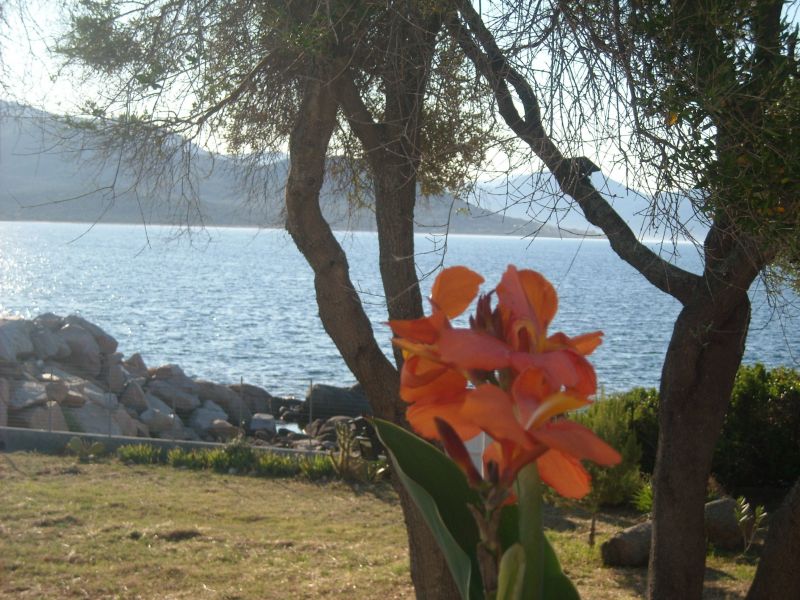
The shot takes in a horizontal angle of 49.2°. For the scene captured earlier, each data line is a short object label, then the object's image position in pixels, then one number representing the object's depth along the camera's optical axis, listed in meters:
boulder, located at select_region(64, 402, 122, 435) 16.69
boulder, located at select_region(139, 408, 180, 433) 19.17
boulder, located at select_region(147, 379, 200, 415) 22.70
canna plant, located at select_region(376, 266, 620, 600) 0.81
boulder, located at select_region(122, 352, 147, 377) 26.30
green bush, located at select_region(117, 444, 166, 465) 12.67
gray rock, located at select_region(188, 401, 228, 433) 20.86
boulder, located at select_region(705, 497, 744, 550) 8.00
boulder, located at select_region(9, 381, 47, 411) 15.80
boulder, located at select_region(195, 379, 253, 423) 23.94
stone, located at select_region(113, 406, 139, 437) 17.50
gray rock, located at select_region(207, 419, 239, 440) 19.70
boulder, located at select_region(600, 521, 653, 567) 7.38
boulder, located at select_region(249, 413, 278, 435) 20.96
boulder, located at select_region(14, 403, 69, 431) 15.33
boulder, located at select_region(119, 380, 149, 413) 20.44
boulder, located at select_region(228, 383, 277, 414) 25.72
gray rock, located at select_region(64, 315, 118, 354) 26.78
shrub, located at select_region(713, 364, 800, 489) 9.45
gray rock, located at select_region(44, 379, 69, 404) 17.09
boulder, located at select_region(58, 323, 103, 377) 25.19
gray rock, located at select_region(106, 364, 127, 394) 22.12
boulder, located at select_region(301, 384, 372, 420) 22.30
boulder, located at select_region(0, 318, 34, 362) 22.50
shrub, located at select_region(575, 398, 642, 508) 8.75
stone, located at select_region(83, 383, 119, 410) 19.02
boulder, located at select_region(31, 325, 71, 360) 24.53
